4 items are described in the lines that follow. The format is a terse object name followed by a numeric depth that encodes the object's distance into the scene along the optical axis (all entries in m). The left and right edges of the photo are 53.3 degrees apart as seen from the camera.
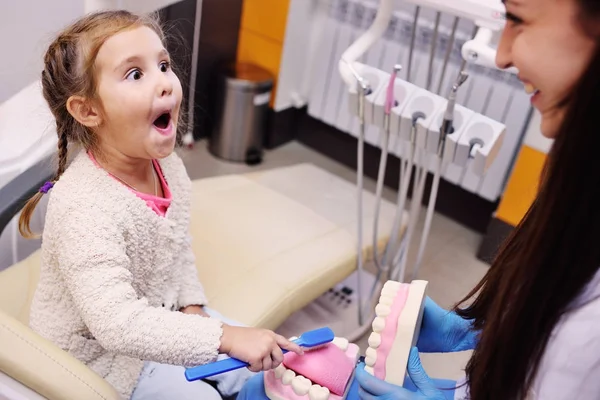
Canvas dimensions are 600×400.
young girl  0.95
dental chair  1.41
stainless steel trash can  2.70
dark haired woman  0.62
